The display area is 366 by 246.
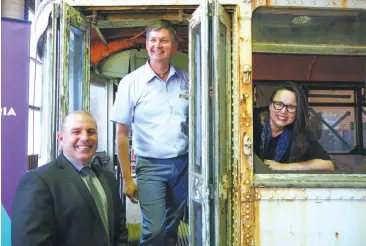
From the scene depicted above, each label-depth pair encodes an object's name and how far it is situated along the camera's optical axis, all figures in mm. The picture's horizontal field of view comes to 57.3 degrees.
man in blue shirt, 2604
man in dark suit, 1428
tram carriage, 2098
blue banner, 2941
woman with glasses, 2424
